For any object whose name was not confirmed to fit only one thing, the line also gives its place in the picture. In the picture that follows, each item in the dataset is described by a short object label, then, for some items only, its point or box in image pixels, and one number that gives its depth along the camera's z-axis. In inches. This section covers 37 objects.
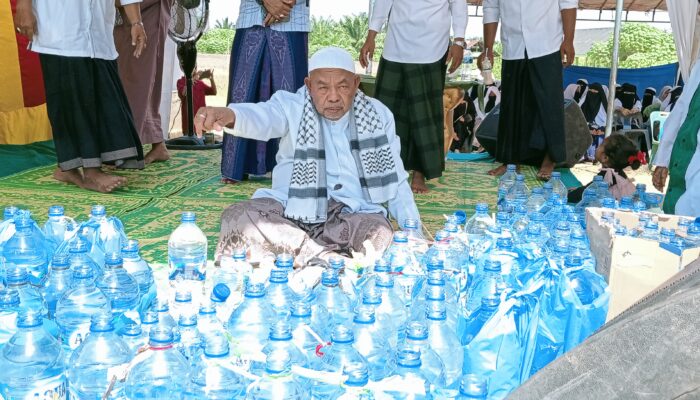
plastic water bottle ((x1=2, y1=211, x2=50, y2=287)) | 98.1
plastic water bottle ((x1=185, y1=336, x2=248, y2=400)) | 64.2
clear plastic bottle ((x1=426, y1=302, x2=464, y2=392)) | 73.0
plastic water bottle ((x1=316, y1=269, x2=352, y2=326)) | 82.7
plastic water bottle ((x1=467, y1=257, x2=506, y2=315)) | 84.6
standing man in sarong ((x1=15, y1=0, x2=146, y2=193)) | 179.9
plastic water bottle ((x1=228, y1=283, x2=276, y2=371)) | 74.6
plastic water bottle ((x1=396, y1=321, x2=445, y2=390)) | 65.9
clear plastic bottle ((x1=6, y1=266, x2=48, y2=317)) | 76.7
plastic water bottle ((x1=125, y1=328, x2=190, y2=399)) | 64.3
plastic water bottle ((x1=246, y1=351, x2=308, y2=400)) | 59.0
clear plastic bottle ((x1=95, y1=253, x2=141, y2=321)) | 79.4
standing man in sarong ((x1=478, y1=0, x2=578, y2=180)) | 221.8
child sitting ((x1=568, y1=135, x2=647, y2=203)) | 182.3
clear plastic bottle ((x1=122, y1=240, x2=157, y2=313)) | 93.0
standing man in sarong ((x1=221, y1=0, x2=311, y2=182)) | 196.2
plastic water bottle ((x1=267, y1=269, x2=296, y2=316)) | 80.4
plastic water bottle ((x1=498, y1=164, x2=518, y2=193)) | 175.3
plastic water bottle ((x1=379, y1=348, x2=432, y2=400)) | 62.6
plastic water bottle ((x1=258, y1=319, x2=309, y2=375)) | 62.4
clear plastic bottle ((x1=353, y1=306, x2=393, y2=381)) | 72.1
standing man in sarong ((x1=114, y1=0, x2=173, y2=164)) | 236.1
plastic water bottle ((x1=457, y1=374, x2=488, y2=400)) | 62.9
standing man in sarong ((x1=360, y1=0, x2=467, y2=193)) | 205.5
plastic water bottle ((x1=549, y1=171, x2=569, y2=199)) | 175.1
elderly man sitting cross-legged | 130.1
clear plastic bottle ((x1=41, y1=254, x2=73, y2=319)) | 85.8
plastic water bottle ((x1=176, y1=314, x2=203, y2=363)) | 69.2
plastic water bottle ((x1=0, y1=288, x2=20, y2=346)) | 71.8
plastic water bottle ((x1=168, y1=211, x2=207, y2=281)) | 116.3
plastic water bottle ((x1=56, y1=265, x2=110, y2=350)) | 79.4
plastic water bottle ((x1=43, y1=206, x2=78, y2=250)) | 108.6
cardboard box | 90.6
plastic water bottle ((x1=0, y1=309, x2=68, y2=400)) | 66.0
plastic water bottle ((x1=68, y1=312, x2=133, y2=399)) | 66.7
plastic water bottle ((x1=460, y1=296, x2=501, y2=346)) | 80.3
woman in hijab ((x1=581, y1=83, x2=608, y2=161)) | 364.2
